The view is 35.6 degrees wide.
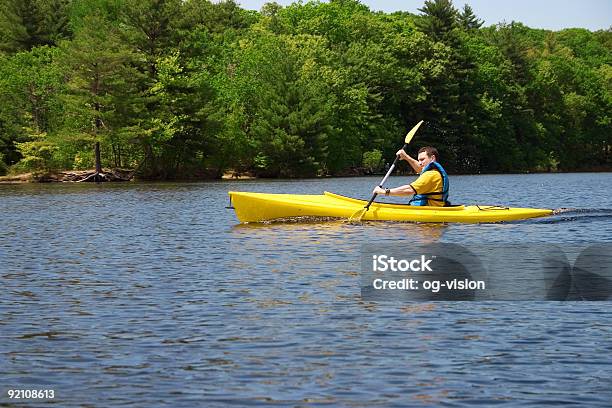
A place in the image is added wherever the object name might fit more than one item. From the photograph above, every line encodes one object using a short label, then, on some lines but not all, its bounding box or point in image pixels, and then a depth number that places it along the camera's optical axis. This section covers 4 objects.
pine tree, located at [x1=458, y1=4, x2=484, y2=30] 102.62
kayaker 21.09
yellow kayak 21.05
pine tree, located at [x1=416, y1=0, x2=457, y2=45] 86.62
